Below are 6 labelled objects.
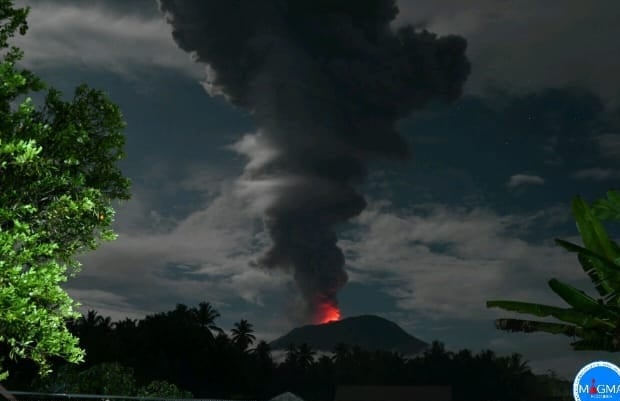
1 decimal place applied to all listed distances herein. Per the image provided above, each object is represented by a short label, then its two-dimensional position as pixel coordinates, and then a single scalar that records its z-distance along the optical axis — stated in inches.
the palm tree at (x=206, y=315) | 4423.5
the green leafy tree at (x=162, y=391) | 1403.8
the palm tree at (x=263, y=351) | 4849.9
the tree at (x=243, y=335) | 5403.5
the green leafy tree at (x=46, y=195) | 491.5
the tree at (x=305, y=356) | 5211.6
